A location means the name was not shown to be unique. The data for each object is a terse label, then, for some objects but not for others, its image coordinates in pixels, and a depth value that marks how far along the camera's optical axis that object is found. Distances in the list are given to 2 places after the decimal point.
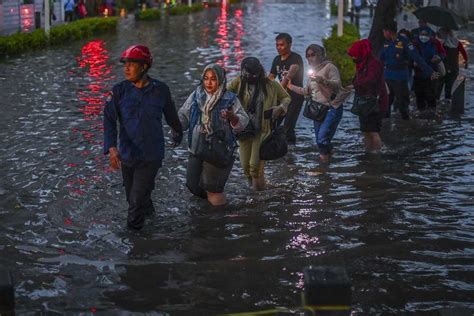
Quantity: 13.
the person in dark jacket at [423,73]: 14.71
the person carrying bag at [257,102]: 9.05
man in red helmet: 7.73
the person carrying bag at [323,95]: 10.55
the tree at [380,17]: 17.20
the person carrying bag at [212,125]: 8.30
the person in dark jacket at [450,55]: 16.09
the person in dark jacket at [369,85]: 10.96
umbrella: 15.35
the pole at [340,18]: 21.78
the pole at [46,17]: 30.80
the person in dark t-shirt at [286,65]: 10.57
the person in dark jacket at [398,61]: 13.59
